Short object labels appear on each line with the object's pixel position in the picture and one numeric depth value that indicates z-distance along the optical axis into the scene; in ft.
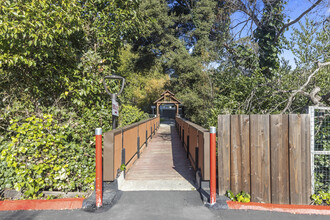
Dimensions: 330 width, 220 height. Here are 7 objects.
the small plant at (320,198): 10.62
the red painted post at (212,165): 10.01
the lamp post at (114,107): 13.03
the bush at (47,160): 11.80
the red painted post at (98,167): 9.87
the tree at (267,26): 24.75
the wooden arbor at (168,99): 72.65
